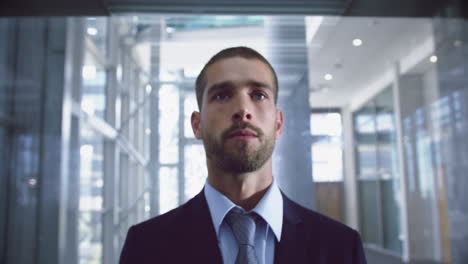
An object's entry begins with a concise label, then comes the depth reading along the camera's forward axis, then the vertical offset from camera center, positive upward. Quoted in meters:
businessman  1.53 -0.13
